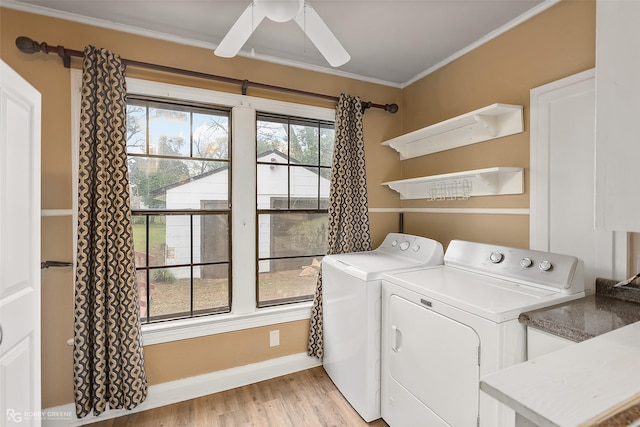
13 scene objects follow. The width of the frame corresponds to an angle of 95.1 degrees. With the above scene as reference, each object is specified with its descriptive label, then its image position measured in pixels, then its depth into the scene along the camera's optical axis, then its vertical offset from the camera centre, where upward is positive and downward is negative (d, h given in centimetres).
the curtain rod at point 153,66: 169 +95
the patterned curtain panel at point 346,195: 243 +13
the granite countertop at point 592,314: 105 -42
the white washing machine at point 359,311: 181 -67
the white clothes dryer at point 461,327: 121 -54
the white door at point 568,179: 152 +18
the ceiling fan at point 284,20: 120 +85
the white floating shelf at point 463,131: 186 +61
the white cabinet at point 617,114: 72 +25
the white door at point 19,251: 108 -17
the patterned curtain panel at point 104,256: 174 -28
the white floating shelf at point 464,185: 187 +21
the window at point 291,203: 241 +7
